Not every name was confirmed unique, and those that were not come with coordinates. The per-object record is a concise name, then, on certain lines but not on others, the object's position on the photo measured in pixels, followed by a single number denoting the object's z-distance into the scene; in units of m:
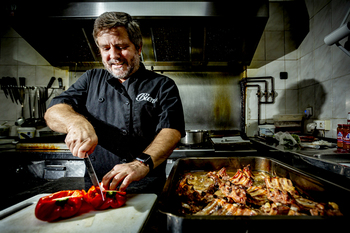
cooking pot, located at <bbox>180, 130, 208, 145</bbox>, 2.42
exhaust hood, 2.22
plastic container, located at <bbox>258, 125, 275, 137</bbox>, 2.47
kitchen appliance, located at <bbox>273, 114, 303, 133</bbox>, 2.52
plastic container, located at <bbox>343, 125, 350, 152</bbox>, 1.59
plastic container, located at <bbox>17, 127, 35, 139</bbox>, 2.69
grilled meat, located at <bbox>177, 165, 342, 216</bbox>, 0.64
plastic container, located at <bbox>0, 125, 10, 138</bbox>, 2.83
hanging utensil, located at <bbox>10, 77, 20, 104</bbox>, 3.07
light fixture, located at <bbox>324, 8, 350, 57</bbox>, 1.45
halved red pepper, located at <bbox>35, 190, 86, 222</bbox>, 0.65
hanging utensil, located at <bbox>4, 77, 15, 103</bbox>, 3.05
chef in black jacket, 1.23
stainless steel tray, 0.46
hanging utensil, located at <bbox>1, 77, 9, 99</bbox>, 3.04
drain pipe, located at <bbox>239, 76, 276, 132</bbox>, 2.94
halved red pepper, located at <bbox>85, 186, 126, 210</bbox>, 0.73
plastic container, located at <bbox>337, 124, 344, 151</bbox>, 1.64
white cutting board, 0.63
